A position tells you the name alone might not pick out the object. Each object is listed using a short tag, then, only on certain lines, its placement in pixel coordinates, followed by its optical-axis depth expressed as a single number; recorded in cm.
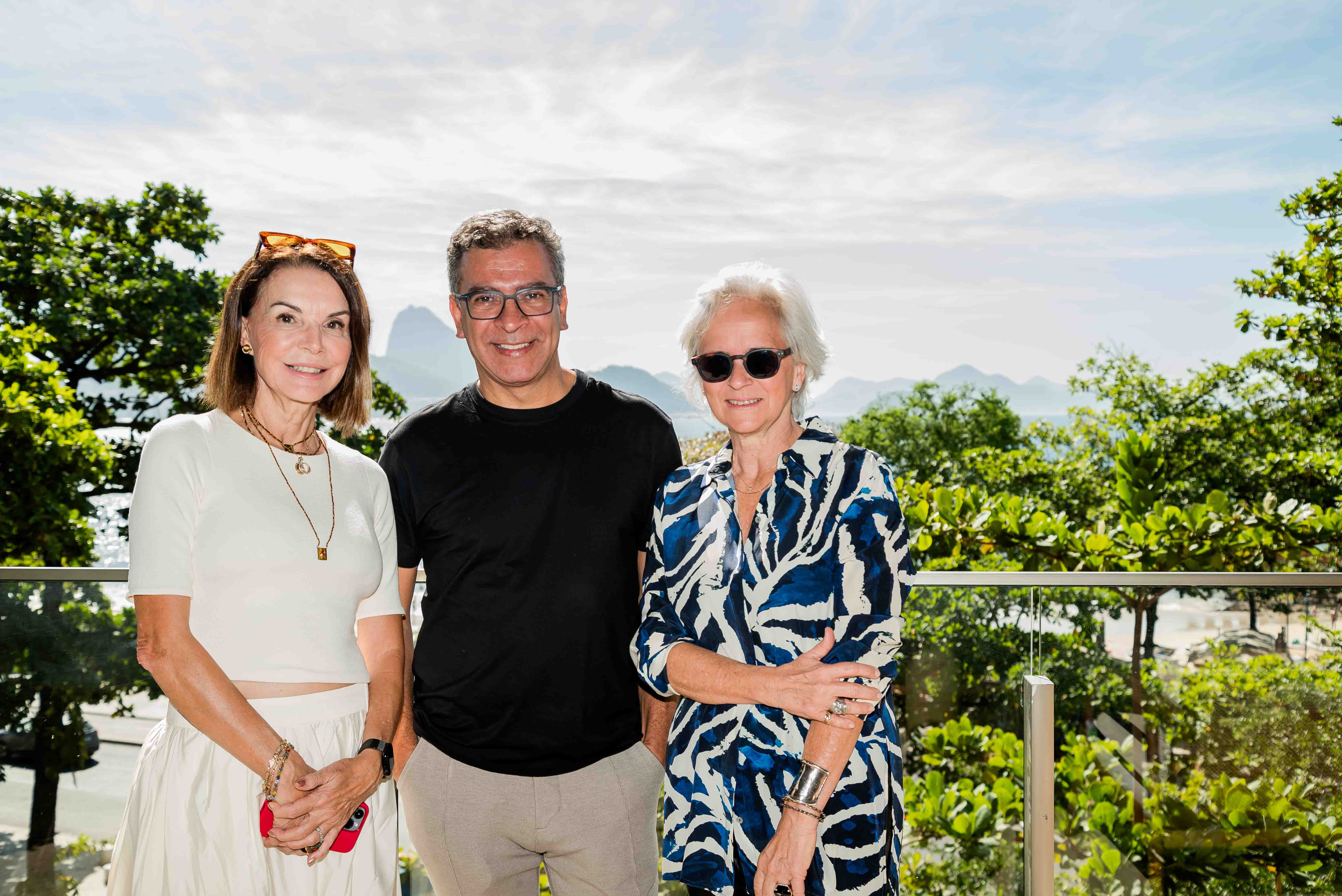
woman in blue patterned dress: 148
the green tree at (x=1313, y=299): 834
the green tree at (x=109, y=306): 1180
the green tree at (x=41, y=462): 566
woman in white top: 145
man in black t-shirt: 186
